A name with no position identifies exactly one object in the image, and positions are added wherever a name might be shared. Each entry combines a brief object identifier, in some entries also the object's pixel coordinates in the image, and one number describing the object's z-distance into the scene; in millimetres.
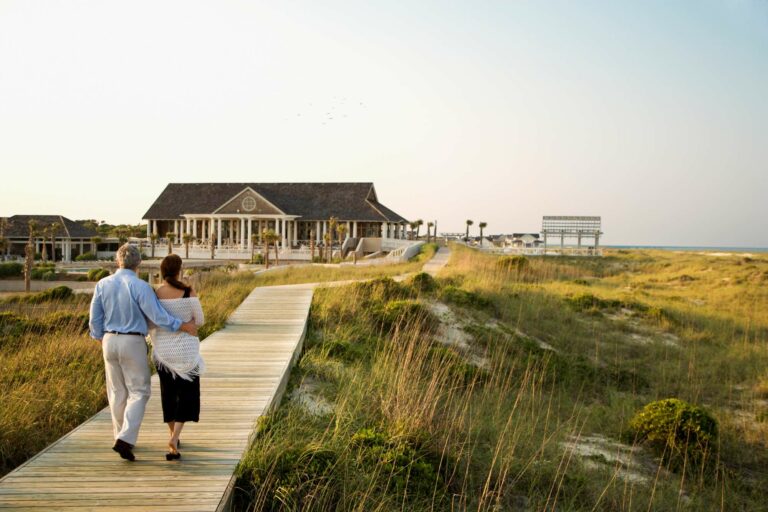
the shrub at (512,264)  27884
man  5375
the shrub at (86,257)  53688
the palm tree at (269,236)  37469
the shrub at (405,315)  13914
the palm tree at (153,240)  51234
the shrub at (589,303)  19375
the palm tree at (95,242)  56038
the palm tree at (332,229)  42400
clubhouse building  52094
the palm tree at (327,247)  42625
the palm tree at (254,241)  47825
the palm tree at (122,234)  52062
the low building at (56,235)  56125
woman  5535
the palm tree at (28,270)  32075
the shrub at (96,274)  35625
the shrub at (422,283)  18328
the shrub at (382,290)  16203
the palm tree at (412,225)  65606
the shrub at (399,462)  5898
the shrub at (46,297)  24750
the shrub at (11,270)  39088
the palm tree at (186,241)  48369
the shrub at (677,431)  8852
